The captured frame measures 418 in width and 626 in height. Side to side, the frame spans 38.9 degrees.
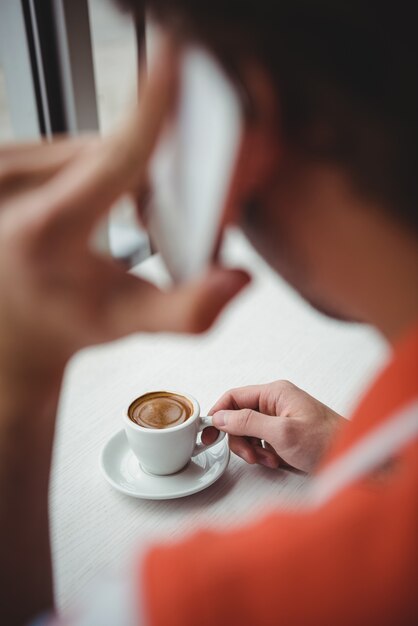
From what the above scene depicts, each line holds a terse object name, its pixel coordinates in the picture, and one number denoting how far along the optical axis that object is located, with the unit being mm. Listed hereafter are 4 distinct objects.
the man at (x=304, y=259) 276
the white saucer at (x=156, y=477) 622
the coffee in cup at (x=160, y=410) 651
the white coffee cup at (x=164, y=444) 622
